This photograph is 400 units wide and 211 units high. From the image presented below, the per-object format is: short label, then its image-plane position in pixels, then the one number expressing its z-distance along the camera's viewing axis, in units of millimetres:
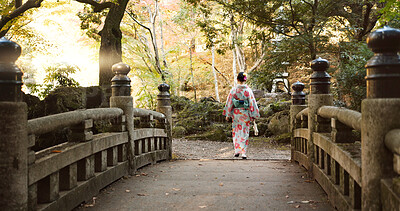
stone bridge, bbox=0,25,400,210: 2232
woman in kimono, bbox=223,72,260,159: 8117
